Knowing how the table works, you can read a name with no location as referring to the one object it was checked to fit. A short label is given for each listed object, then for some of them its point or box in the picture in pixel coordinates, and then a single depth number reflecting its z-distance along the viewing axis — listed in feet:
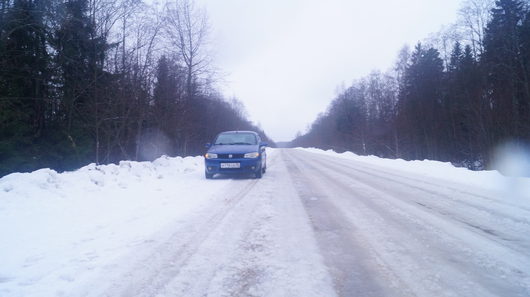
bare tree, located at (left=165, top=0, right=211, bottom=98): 71.54
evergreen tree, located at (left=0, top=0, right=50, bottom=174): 33.58
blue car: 31.45
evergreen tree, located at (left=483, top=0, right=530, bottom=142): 53.78
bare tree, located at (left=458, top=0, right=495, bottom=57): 82.84
